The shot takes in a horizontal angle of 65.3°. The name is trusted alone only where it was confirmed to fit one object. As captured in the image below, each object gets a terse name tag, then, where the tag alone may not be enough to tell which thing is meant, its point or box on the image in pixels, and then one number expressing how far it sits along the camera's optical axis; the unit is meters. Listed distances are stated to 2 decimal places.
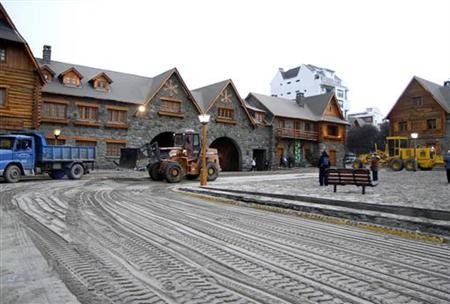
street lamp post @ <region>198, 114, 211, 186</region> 16.00
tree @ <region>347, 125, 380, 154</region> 56.38
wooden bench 11.43
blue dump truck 17.08
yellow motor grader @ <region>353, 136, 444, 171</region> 28.16
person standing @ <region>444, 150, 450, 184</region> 15.71
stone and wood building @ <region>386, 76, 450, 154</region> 39.28
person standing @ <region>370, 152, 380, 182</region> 16.72
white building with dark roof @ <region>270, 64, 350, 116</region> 77.88
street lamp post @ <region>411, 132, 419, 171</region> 27.34
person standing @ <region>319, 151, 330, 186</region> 14.95
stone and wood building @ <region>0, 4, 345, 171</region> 24.55
